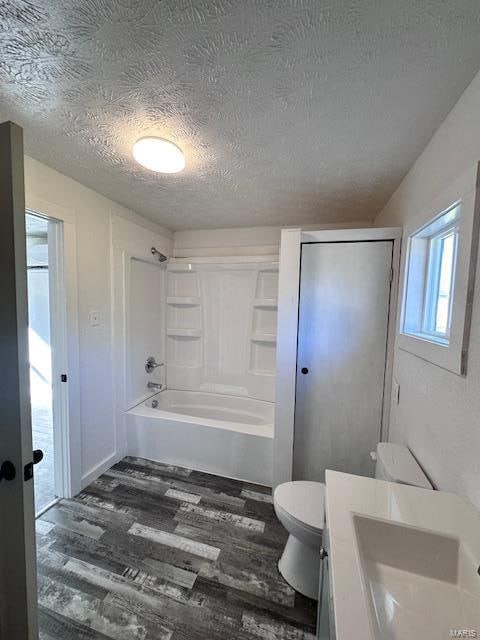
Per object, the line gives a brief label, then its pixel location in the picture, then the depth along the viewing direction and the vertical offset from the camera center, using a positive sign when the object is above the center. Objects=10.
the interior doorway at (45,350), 1.89 -0.58
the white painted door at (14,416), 0.80 -0.39
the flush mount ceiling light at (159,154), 1.37 +0.79
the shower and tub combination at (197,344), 2.62 -0.51
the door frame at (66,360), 1.88 -0.46
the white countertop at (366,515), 0.59 -0.68
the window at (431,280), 1.26 +0.16
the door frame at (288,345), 1.94 -0.31
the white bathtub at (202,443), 2.27 -1.29
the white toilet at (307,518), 1.30 -1.12
